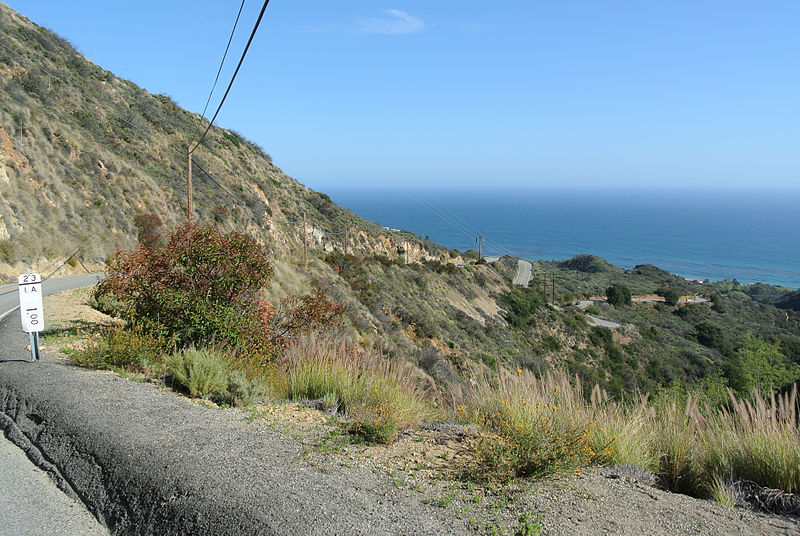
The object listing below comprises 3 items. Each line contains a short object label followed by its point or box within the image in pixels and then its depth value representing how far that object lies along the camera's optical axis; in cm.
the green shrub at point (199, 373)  710
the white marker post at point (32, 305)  774
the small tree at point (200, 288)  867
